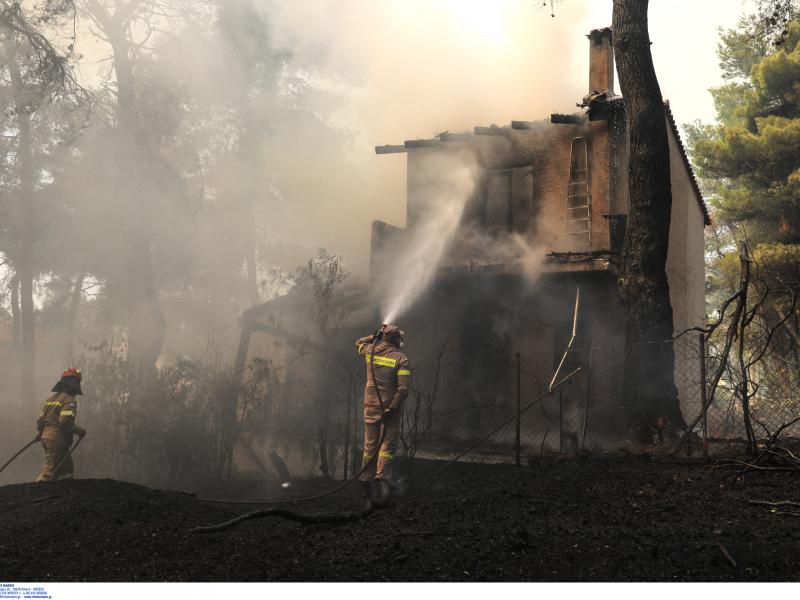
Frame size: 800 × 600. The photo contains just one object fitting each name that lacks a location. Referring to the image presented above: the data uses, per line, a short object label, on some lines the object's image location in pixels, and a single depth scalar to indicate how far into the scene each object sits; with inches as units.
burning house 503.2
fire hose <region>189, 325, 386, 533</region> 225.7
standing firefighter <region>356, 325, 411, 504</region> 320.2
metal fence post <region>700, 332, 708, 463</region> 258.3
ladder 537.6
